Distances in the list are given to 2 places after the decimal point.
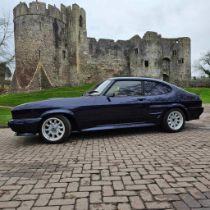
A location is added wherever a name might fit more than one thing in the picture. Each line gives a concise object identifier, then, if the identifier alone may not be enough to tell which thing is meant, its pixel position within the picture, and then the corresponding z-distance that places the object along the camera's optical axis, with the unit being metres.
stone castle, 40.19
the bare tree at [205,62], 76.35
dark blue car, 7.53
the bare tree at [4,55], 25.75
